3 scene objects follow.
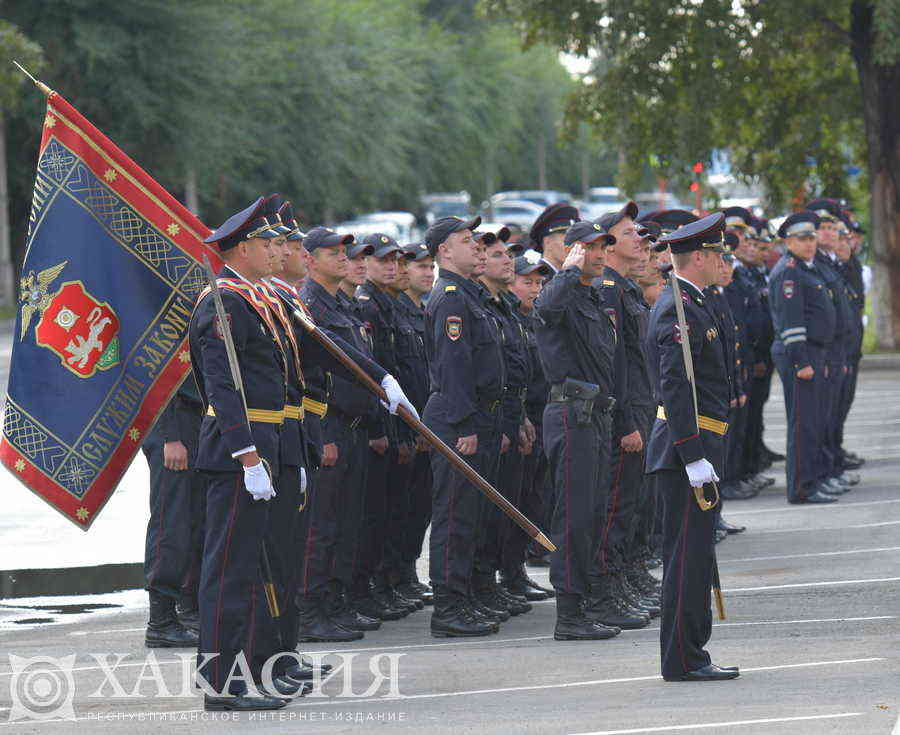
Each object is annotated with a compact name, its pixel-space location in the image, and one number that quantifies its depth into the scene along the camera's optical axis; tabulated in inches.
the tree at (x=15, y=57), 2326.5
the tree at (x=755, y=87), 1697.8
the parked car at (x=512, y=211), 4941.9
